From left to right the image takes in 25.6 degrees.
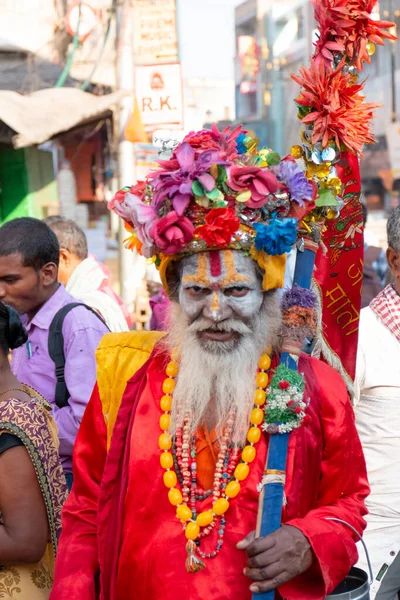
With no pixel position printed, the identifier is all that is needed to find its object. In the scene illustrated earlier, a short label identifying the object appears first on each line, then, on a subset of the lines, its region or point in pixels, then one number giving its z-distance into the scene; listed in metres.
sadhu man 2.60
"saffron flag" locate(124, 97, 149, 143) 10.55
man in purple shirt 4.00
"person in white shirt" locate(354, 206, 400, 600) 3.84
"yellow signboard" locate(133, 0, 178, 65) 11.43
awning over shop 10.68
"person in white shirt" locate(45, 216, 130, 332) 5.20
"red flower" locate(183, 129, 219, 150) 2.72
